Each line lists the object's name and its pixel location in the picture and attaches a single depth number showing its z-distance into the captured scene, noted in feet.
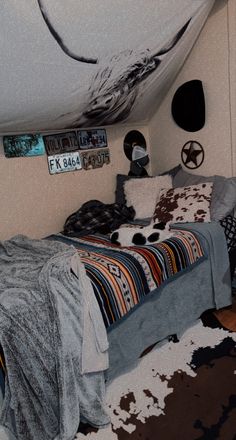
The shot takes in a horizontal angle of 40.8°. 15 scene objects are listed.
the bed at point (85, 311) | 4.59
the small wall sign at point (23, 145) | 7.86
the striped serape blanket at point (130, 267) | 5.49
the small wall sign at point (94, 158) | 9.46
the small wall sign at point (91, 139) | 9.32
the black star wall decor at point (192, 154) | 9.46
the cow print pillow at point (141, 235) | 6.97
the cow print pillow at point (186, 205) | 7.92
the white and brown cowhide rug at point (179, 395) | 4.69
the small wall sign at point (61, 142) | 8.64
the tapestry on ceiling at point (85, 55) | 5.02
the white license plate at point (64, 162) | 8.76
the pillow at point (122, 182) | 9.84
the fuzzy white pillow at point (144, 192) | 9.20
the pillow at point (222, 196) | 7.95
